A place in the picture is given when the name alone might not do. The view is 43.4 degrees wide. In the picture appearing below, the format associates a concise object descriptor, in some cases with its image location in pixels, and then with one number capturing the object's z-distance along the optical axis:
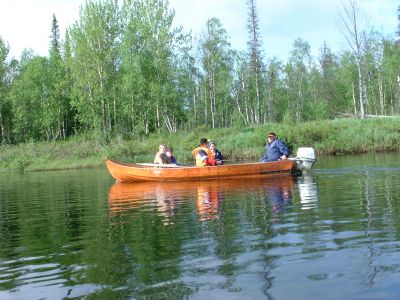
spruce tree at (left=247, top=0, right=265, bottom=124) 46.44
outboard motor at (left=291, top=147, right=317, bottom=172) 18.09
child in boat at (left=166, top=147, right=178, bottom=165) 19.36
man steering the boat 18.05
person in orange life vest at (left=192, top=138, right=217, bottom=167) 17.98
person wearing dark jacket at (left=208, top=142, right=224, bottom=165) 18.65
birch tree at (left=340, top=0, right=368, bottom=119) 39.38
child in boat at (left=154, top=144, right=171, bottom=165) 18.89
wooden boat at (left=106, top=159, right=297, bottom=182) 17.33
